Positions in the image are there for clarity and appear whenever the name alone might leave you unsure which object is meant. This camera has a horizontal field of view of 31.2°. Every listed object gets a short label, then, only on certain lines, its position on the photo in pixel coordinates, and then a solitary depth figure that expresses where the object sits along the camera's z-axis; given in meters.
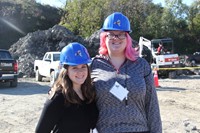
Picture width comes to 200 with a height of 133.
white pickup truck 18.89
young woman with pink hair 2.79
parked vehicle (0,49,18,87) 16.59
